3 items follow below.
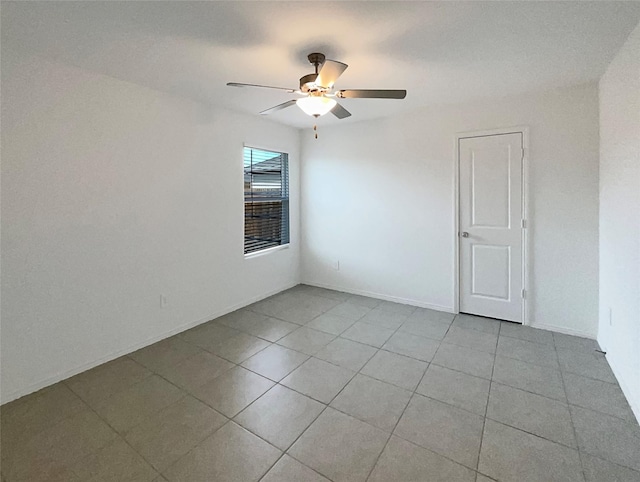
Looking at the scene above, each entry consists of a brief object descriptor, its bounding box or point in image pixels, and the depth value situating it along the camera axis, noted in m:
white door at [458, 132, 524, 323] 3.29
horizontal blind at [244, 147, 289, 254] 4.08
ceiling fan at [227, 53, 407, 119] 2.09
